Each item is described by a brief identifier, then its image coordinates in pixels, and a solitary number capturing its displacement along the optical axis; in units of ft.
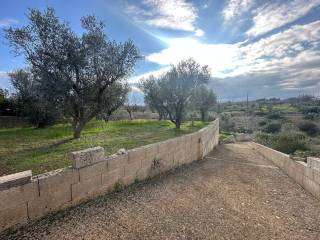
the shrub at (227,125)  147.34
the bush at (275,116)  167.16
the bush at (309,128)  104.89
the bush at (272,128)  119.26
